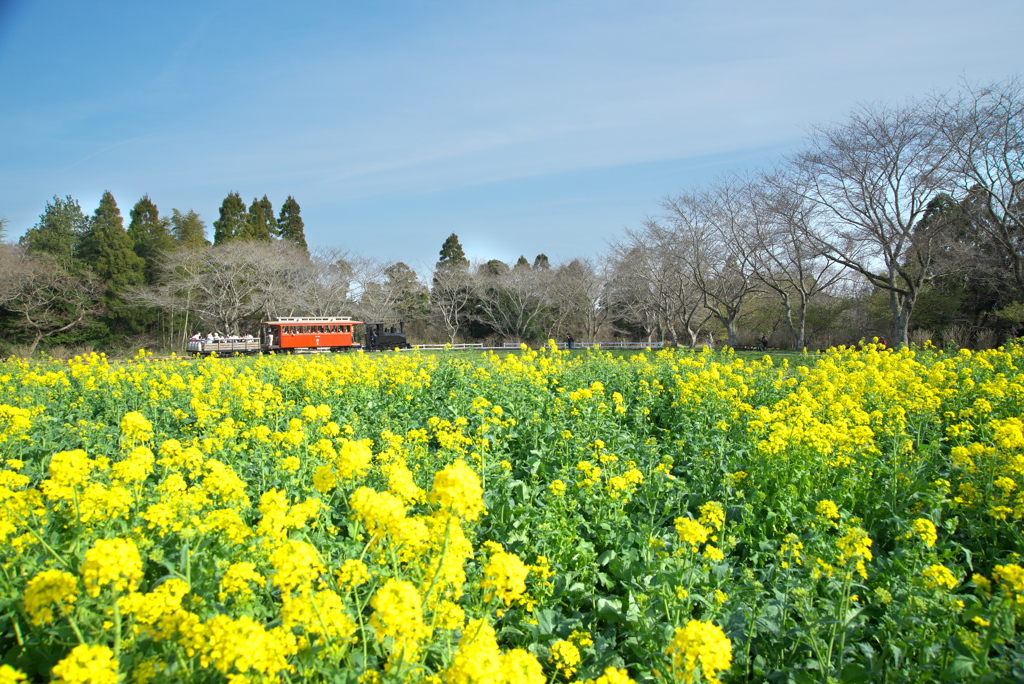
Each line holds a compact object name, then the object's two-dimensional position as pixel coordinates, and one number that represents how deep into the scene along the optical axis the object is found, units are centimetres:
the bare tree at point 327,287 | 4425
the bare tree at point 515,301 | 4350
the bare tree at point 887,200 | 2147
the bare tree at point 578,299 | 4281
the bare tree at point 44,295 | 3284
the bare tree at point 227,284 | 4000
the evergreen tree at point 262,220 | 5197
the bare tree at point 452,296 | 4434
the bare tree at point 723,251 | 2869
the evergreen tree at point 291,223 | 5550
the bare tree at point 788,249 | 2512
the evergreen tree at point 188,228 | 5366
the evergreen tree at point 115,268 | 4084
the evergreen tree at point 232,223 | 5088
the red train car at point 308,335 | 3409
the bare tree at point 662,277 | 3080
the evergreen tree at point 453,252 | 5112
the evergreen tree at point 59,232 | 4169
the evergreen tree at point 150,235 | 4547
